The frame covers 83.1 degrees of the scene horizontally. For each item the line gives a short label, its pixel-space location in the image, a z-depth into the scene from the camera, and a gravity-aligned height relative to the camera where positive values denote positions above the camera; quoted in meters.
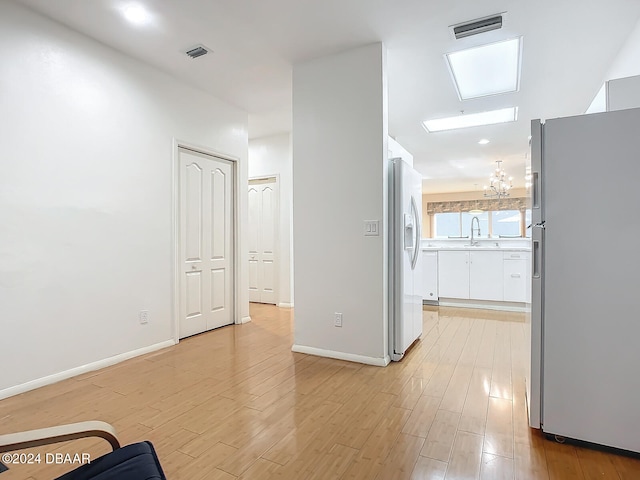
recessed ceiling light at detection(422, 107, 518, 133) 5.04 +1.73
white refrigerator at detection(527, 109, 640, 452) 1.80 -0.21
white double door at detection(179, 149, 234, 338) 4.10 -0.06
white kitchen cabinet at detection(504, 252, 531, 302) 5.40 -0.58
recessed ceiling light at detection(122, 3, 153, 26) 2.72 +1.74
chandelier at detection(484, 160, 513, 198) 7.40 +1.21
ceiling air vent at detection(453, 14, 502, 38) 2.85 +1.72
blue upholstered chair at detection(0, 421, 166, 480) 1.07 -0.70
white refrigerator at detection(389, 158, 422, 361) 3.29 -0.18
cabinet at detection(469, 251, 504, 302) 5.54 -0.59
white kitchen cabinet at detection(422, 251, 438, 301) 5.95 -0.64
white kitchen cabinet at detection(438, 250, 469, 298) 5.76 -0.58
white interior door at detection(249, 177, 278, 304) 6.11 -0.03
